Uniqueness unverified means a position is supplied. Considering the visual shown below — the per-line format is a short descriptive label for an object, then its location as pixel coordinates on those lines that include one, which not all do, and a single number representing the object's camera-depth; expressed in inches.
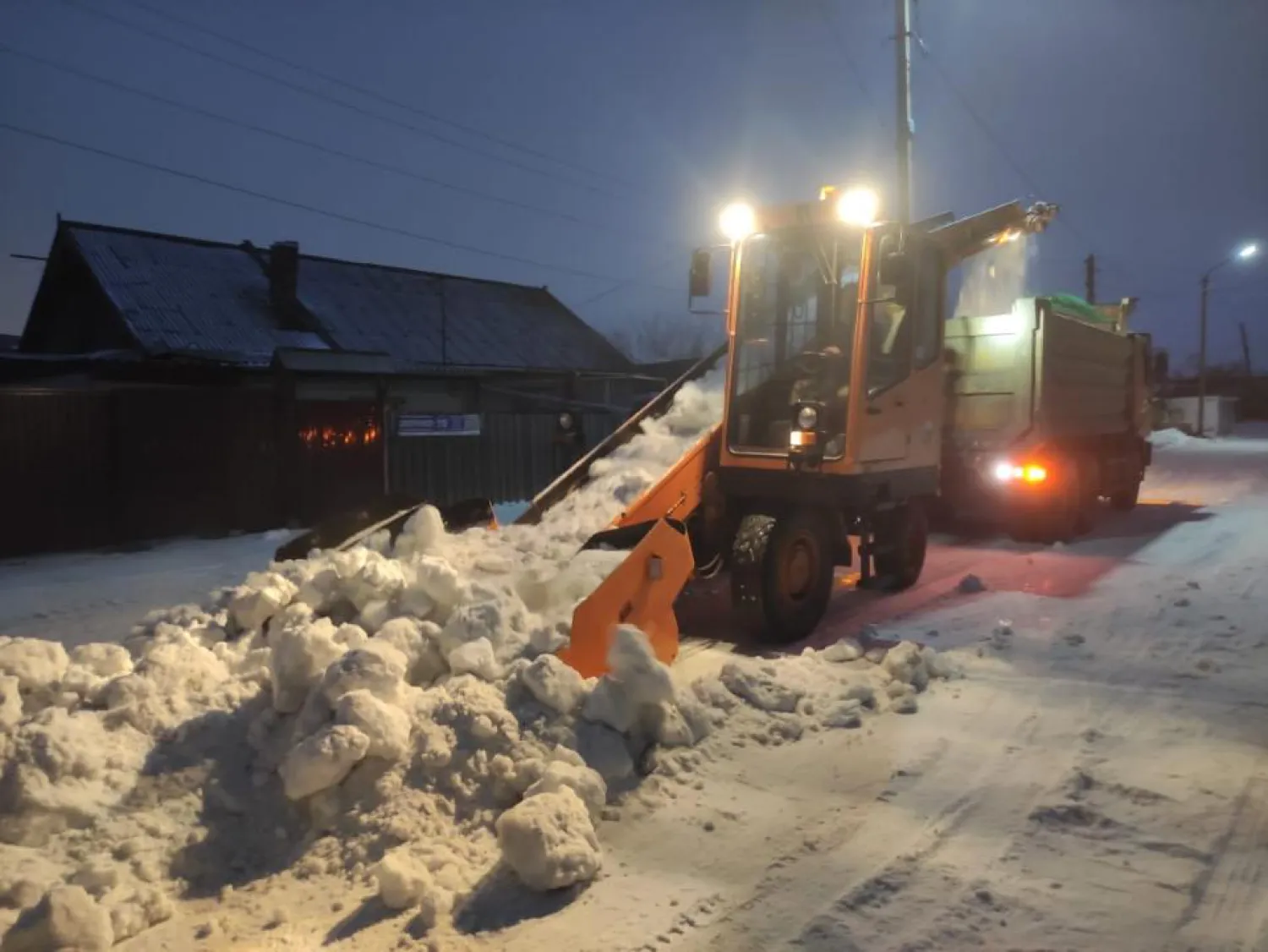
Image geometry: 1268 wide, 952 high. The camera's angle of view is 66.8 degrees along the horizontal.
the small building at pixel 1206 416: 1638.8
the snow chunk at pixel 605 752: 183.3
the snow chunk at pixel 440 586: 221.3
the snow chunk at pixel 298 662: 185.2
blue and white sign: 640.4
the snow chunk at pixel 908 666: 243.8
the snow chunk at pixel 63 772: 156.9
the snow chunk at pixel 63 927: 131.6
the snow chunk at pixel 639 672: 194.2
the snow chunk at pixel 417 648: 204.1
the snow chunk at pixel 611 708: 189.9
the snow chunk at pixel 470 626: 205.8
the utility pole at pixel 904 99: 683.4
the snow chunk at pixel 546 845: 150.8
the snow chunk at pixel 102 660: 204.2
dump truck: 470.0
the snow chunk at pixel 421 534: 275.3
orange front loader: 295.1
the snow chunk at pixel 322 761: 164.7
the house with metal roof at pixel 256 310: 780.6
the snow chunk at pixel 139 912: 140.3
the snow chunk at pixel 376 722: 169.3
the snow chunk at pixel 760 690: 222.5
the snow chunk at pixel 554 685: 189.0
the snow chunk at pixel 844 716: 218.8
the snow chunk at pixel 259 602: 233.0
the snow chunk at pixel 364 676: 177.2
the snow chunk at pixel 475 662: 198.4
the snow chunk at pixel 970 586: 369.1
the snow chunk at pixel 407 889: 146.2
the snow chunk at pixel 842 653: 259.1
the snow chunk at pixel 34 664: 189.0
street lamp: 1590.8
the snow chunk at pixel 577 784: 167.6
